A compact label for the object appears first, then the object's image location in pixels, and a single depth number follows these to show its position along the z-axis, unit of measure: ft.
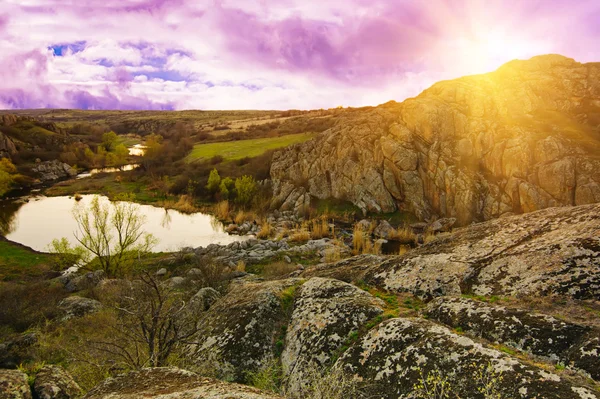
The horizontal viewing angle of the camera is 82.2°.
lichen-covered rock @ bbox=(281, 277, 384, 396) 26.71
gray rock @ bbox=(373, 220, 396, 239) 115.55
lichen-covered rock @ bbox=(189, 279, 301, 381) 29.32
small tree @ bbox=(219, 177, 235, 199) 177.49
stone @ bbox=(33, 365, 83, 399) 24.03
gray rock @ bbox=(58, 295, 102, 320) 62.03
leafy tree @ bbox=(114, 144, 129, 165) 305.94
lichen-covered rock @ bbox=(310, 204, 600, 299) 27.24
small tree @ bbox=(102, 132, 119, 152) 344.71
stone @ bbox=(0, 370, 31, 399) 22.09
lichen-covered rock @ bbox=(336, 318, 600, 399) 17.39
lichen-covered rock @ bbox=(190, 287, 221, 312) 47.86
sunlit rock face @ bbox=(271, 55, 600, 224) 103.19
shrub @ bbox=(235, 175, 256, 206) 169.68
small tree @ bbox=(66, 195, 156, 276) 92.17
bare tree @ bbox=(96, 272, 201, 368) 28.49
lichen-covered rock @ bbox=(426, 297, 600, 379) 19.44
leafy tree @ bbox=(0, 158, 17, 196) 198.36
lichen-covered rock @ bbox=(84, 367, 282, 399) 16.44
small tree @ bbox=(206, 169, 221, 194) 187.11
